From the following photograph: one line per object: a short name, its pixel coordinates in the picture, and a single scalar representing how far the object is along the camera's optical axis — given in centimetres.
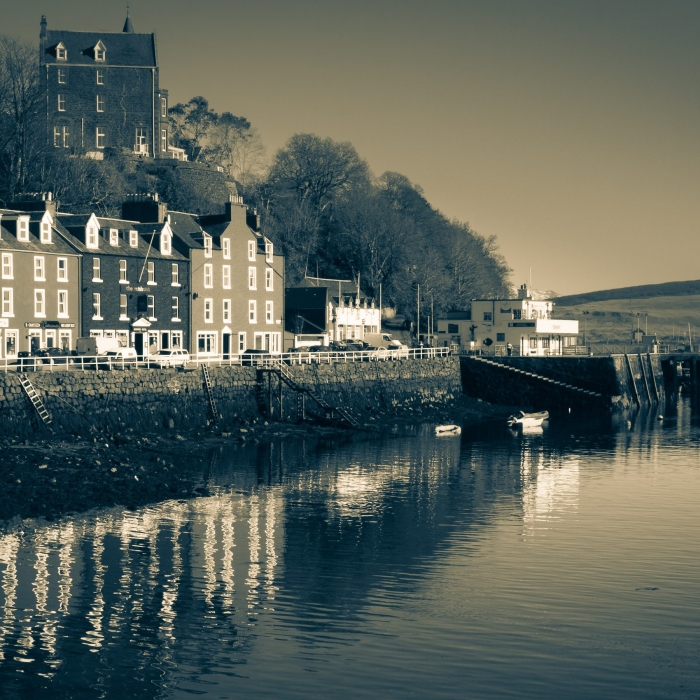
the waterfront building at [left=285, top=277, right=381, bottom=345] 11481
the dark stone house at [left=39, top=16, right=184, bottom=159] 12888
